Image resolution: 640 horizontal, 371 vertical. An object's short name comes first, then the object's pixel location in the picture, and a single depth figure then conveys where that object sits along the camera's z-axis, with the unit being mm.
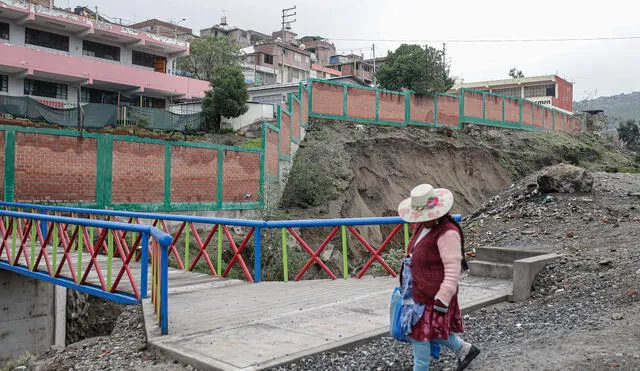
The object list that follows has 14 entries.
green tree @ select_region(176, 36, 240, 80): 41812
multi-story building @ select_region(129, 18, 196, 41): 51844
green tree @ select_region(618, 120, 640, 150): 54375
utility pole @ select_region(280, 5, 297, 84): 61453
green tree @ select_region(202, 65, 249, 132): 24438
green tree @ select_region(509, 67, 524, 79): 67750
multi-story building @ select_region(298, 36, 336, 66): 69625
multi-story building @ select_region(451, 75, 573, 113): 56625
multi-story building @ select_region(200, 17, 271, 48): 64750
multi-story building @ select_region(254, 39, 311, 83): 56062
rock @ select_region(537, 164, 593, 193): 15094
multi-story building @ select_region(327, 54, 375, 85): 66125
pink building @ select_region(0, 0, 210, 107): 28578
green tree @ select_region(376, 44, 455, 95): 28734
